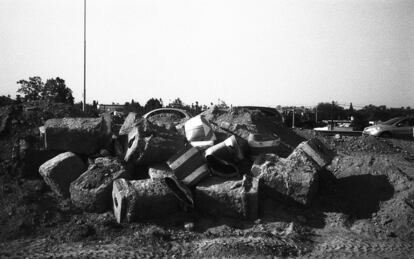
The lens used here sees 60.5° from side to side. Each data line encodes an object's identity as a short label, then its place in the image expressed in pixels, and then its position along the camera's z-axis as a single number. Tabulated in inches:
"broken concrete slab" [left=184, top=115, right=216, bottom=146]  250.4
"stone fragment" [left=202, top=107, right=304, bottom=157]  257.4
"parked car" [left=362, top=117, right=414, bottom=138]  617.3
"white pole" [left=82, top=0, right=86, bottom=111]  788.6
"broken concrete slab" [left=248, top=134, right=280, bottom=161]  251.8
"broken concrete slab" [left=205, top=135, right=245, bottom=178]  230.5
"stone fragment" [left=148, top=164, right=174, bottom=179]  217.0
